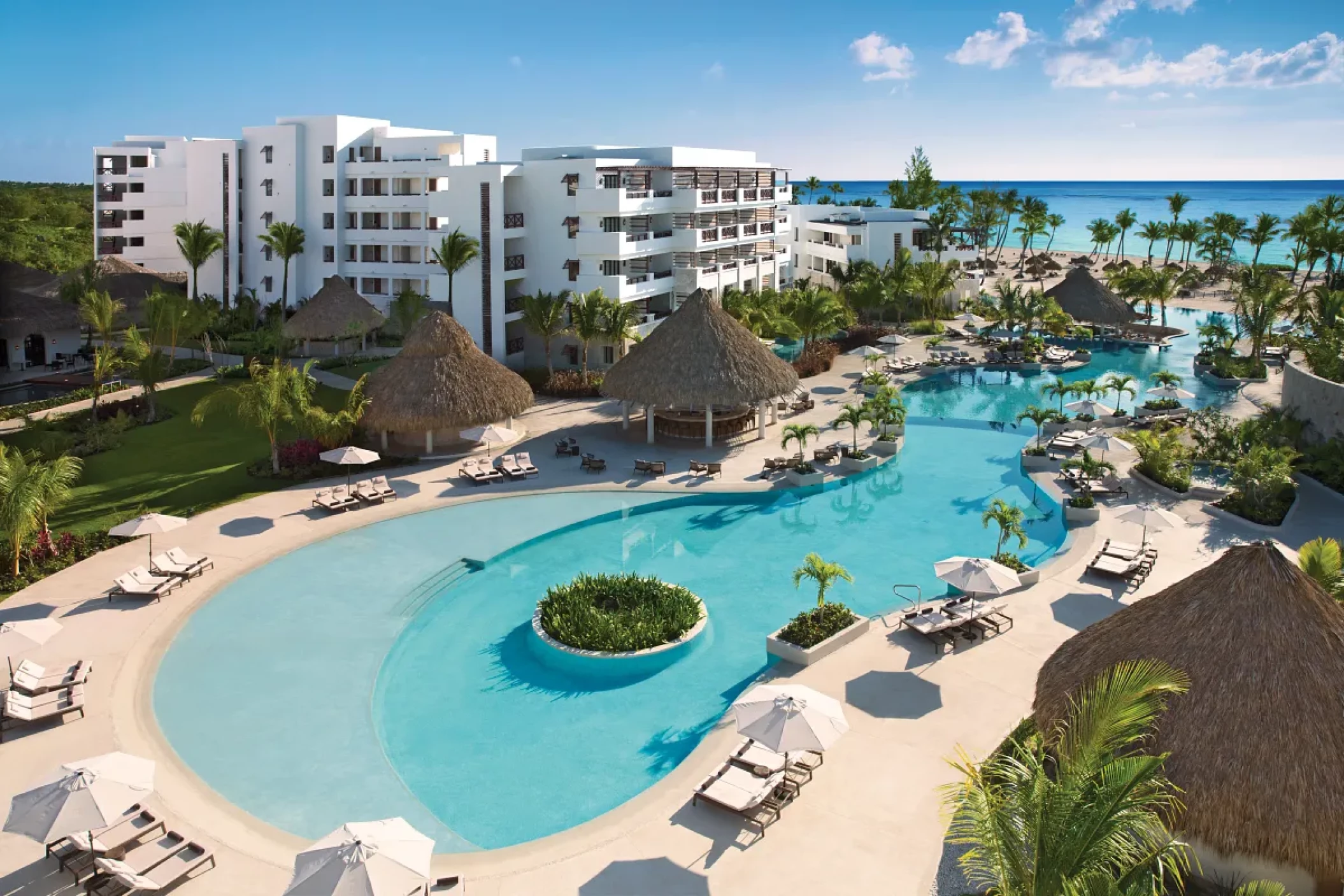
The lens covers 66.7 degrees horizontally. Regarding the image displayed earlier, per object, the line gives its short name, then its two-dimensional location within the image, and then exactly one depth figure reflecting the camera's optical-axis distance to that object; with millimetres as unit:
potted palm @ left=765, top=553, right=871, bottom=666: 19609
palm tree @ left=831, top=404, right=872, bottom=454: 33438
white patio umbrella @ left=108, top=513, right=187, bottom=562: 23469
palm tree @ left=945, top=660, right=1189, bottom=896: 8742
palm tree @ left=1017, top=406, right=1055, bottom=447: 34125
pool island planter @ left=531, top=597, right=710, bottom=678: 20406
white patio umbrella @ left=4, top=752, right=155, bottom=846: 12773
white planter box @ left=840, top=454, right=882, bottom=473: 33281
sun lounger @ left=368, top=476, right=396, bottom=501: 29234
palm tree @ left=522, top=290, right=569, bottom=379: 42906
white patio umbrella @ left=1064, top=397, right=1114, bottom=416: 34469
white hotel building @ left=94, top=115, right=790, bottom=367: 46656
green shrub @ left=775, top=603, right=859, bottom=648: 19969
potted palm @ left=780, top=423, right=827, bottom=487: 31547
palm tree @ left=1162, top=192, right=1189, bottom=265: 96812
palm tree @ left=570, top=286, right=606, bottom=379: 41969
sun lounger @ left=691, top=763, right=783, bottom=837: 14344
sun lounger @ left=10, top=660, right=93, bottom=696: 17453
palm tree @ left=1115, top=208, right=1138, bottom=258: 93812
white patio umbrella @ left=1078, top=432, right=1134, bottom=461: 28953
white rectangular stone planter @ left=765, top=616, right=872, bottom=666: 19438
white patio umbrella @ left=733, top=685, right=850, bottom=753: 14578
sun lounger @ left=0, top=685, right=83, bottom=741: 16766
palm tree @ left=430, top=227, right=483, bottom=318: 44344
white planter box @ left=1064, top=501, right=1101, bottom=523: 27438
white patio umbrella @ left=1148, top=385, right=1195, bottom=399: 37188
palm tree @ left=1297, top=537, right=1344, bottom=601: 15992
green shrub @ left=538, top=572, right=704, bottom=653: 20828
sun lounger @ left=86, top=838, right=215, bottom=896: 12898
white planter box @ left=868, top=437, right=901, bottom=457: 35156
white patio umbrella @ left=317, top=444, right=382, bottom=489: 28969
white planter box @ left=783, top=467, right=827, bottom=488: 31516
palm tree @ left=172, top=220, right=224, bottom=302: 53375
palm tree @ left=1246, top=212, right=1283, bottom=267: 74188
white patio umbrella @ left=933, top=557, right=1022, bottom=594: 20234
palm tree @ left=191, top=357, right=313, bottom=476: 29984
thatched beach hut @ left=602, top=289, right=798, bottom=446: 34250
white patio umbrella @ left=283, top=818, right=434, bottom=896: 11656
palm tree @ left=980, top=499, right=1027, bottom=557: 24031
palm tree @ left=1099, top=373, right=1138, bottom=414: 37906
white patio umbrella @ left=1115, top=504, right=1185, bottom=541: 24000
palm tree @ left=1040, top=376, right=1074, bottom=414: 37531
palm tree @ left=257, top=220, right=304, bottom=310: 54469
